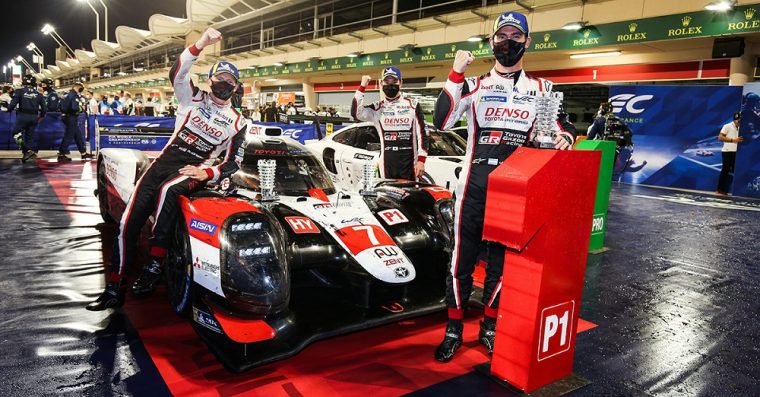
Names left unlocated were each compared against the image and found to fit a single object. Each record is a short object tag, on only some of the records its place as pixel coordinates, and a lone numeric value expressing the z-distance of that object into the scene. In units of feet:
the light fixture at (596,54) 45.34
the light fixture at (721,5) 32.99
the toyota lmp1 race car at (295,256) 7.46
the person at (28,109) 32.17
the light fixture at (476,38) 49.10
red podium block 6.86
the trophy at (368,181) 11.58
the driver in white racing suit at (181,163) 9.78
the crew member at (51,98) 34.41
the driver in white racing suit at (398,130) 16.14
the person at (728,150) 32.86
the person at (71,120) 34.65
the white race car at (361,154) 20.12
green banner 33.21
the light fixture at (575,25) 41.63
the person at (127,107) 62.12
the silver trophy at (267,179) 9.49
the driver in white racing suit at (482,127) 8.51
